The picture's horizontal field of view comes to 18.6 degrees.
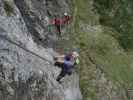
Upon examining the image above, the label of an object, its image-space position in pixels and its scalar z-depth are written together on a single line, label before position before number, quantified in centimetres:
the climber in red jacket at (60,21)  1842
